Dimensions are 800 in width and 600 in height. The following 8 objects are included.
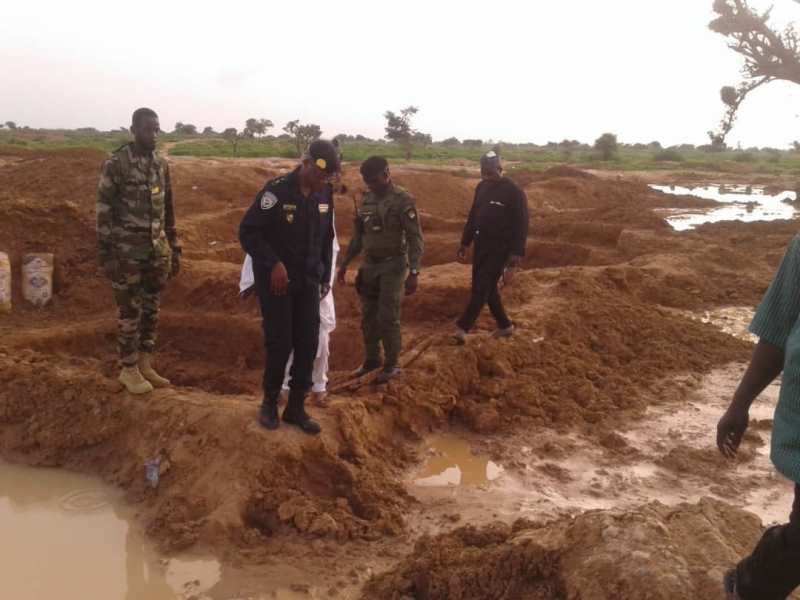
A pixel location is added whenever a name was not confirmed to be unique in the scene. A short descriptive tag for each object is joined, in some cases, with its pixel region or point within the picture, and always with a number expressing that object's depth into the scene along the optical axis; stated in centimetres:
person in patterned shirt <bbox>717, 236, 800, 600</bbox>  192
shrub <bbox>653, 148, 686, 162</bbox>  4381
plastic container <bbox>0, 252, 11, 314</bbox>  629
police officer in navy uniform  366
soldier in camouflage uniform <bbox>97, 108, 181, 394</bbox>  432
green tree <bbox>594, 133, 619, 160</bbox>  4275
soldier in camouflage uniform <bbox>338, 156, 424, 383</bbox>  481
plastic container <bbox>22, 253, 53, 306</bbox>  665
